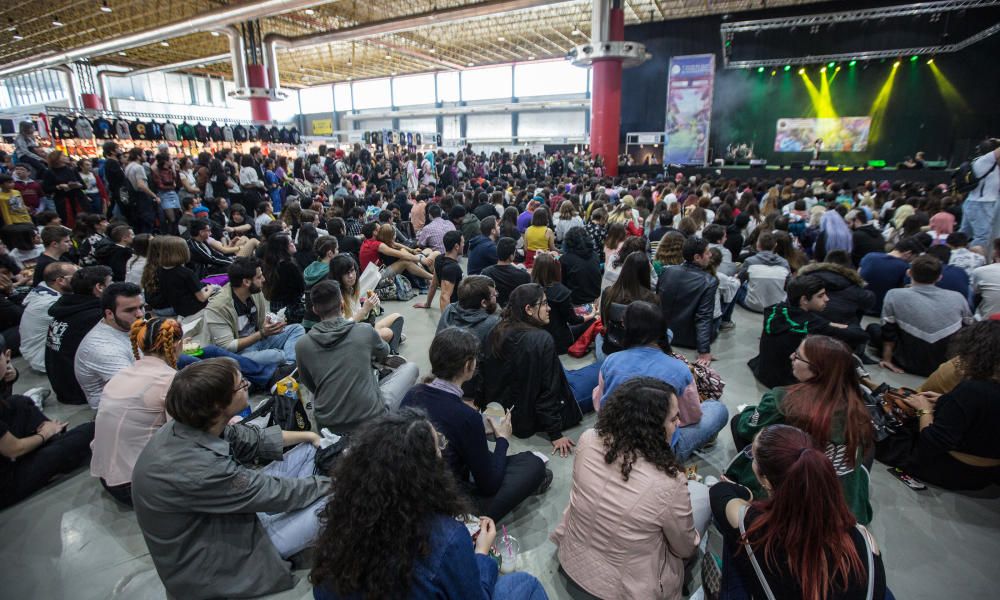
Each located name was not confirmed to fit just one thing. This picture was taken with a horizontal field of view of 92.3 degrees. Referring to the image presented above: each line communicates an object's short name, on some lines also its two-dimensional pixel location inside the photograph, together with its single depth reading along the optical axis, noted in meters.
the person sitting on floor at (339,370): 2.66
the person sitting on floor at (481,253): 5.09
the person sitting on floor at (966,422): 2.31
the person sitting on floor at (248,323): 3.61
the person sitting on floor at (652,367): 2.37
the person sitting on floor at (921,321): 3.61
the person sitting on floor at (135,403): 2.24
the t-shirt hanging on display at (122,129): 12.90
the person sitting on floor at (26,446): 2.56
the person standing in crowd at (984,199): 5.79
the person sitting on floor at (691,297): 4.02
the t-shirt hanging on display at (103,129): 12.41
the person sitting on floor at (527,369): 2.76
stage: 12.44
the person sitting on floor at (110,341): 2.90
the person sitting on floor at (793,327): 3.27
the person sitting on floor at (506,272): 4.16
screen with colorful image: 17.12
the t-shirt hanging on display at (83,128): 11.95
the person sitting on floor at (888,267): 4.68
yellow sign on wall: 25.54
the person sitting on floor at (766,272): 4.81
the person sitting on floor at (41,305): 3.82
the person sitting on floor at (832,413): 1.95
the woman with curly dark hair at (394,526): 1.13
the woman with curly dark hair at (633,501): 1.64
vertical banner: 17.41
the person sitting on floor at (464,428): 1.98
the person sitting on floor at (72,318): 3.27
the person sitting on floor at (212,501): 1.72
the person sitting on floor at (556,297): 3.80
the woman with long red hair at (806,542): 1.25
